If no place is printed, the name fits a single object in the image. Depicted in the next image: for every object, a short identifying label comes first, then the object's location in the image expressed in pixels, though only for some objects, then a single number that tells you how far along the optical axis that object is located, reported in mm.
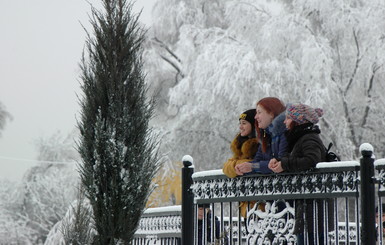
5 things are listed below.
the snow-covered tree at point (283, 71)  39725
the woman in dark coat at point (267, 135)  12512
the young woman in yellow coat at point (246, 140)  13708
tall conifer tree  12293
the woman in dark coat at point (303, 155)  11559
